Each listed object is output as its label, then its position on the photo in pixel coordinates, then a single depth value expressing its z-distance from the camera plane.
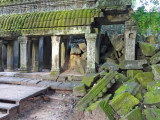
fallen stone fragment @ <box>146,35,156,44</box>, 7.64
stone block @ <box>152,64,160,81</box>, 3.69
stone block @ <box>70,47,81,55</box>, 6.58
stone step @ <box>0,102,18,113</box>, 3.08
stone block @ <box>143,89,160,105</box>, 2.53
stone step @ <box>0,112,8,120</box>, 2.80
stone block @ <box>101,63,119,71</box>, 4.61
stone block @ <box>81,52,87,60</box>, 6.51
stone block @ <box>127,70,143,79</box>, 4.33
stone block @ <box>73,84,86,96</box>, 3.84
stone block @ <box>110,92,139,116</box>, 2.52
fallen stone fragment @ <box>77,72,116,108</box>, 3.27
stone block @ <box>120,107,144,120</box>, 2.11
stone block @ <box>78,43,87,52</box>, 6.75
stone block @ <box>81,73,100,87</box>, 4.08
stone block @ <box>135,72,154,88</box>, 3.95
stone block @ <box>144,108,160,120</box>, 2.18
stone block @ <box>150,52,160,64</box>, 4.62
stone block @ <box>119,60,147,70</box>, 4.46
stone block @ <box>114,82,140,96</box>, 2.89
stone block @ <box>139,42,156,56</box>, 5.15
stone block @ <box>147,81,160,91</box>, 2.97
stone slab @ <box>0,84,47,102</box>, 3.62
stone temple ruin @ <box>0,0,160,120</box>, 2.84
